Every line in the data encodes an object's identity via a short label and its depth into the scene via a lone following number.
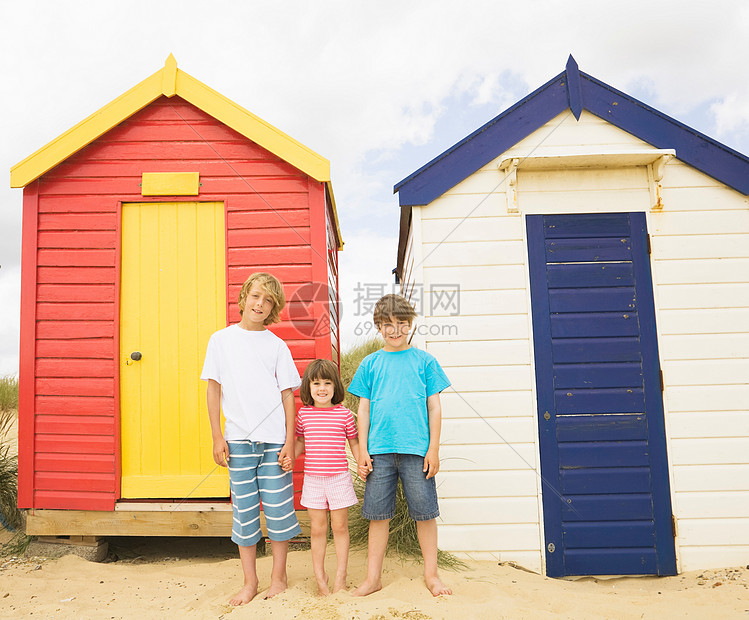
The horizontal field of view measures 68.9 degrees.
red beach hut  4.26
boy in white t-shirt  3.19
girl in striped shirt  3.14
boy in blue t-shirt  3.12
